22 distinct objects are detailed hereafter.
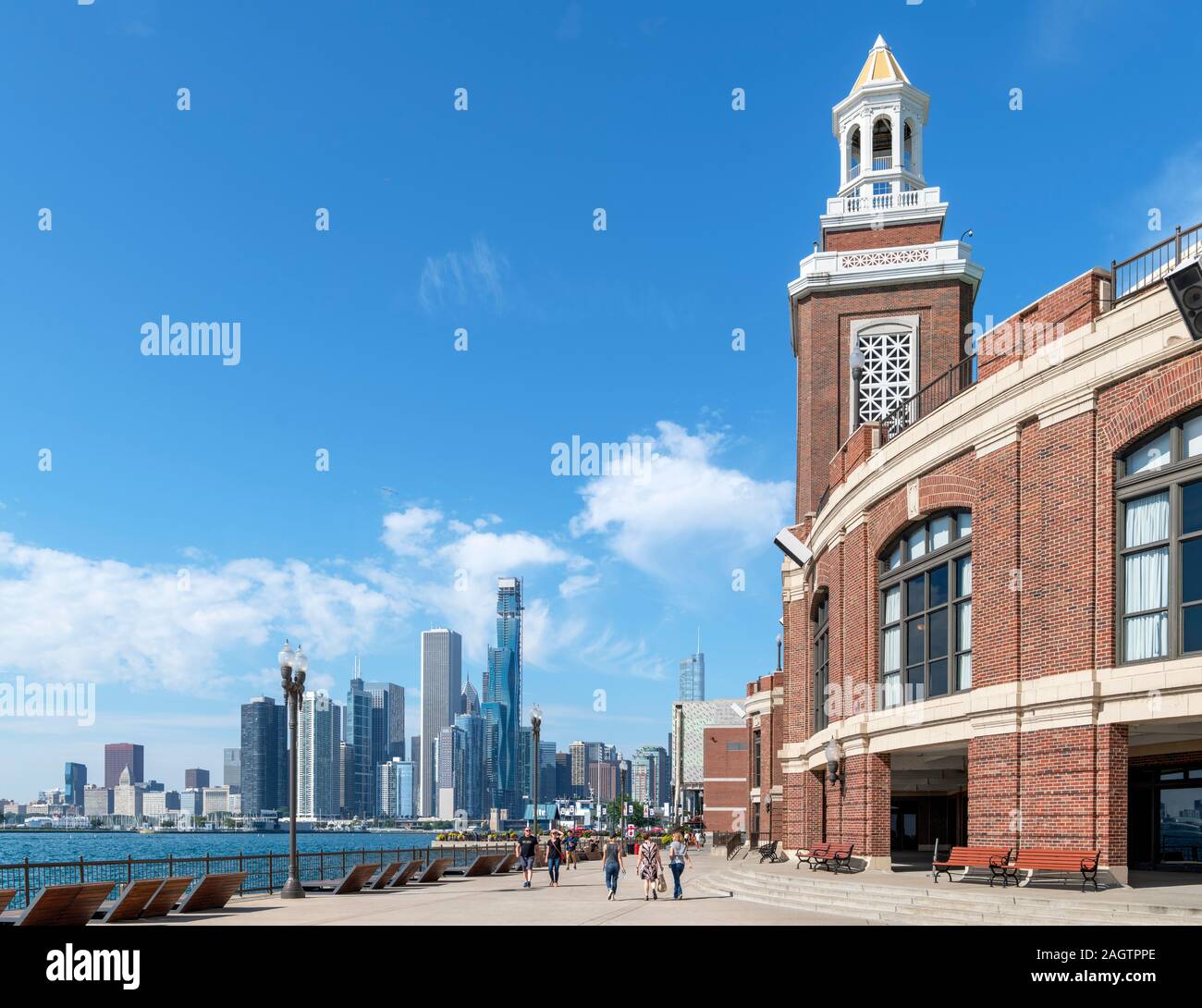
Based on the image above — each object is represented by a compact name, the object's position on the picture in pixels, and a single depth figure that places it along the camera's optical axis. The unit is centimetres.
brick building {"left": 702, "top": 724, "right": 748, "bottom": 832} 9606
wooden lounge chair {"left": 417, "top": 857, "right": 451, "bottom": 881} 3232
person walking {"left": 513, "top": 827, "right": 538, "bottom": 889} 3288
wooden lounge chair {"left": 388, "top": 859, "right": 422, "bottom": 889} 3019
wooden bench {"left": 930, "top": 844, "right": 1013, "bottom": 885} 2128
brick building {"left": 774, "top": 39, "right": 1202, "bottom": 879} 1936
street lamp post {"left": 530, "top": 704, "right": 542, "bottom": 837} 4634
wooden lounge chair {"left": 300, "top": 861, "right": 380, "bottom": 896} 2792
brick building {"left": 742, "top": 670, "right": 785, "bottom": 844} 5088
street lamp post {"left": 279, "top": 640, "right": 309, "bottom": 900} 2681
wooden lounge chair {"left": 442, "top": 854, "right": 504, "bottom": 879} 3731
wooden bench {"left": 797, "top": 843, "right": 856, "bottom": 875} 2736
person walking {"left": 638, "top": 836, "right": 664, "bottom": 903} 2594
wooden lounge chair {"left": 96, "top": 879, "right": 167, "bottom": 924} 2003
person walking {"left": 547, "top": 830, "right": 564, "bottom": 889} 3312
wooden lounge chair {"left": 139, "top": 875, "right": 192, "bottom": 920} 2073
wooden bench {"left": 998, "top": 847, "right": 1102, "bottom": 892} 1922
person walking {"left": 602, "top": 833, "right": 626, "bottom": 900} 2732
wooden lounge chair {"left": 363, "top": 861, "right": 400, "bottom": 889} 2927
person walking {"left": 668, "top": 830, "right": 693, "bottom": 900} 2567
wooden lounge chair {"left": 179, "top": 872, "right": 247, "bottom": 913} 2180
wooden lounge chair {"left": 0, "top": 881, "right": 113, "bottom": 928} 1873
